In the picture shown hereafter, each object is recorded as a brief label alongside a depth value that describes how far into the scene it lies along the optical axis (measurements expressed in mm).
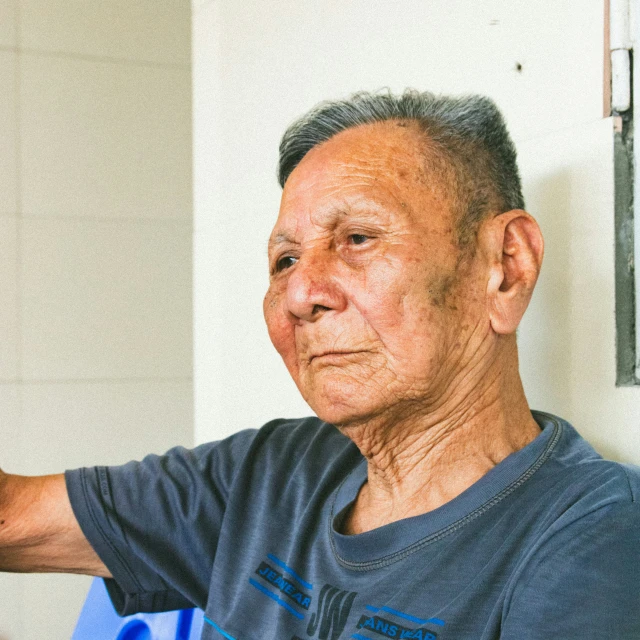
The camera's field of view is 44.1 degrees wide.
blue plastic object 1395
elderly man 784
